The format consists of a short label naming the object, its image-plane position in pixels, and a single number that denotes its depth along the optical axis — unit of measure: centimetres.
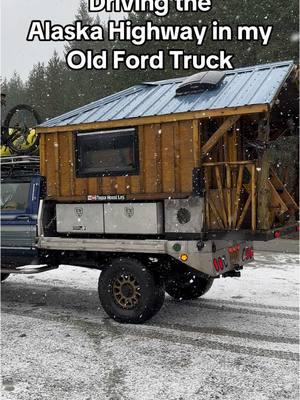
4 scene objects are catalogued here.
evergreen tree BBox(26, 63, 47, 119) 3972
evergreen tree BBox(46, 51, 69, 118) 3801
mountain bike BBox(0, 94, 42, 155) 808
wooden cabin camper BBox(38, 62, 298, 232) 570
